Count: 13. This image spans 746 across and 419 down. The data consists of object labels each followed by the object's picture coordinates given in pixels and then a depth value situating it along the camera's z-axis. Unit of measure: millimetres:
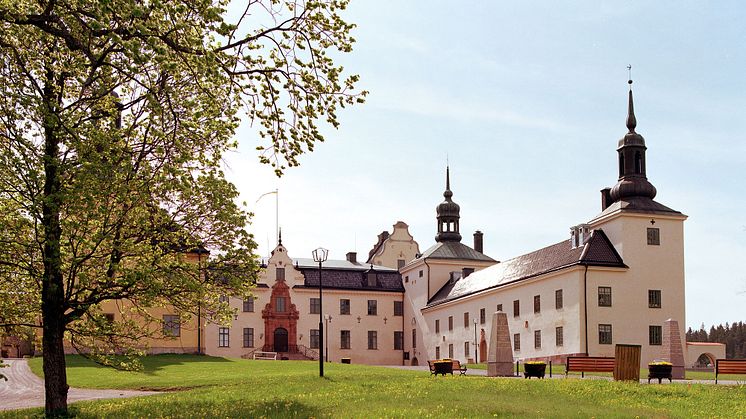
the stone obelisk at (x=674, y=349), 29953
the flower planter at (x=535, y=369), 28016
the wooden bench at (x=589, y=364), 29734
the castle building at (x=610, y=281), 47125
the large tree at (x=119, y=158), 12817
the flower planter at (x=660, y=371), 25844
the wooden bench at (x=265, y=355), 65800
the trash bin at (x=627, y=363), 24875
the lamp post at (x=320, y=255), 28891
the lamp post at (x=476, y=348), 58500
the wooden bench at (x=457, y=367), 34200
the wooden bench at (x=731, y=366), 27359
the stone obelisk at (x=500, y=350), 30797
